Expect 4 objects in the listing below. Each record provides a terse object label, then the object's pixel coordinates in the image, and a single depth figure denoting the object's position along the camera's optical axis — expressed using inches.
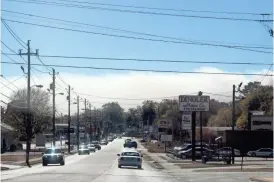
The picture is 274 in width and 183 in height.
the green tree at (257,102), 4753.9
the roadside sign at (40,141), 4498.5
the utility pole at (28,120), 2148.1
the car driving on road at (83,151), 3591.5
